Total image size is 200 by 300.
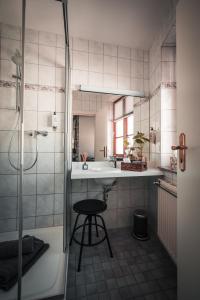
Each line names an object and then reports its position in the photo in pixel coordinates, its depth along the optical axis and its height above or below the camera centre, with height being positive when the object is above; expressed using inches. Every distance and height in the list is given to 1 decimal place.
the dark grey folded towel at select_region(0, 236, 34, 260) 48.3 -32.0
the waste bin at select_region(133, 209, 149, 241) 71.4 -35.8
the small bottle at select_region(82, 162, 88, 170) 75.0 -8.1
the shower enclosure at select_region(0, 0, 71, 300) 63.5 +11.4
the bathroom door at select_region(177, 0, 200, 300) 29.9 +1.3
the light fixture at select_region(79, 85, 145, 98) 75.1 +29.3
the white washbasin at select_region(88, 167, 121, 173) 69.8 -9.3
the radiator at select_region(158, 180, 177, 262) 53.5 -25.4
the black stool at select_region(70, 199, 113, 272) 54.8 -21.6
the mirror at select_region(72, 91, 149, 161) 77.6 +14.0
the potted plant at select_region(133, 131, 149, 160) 75.2 +4.1
